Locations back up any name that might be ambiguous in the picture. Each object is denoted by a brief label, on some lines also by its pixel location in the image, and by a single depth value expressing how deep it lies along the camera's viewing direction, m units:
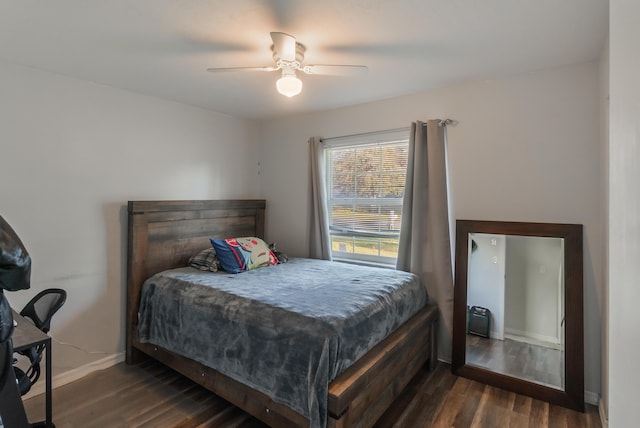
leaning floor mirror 2.29
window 3.21
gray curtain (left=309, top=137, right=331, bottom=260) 3.54
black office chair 2.13
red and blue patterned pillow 2.93
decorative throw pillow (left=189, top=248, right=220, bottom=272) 2.94
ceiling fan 1.80
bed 1.78
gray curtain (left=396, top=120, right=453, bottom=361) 2.78
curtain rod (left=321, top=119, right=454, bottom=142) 2.80
